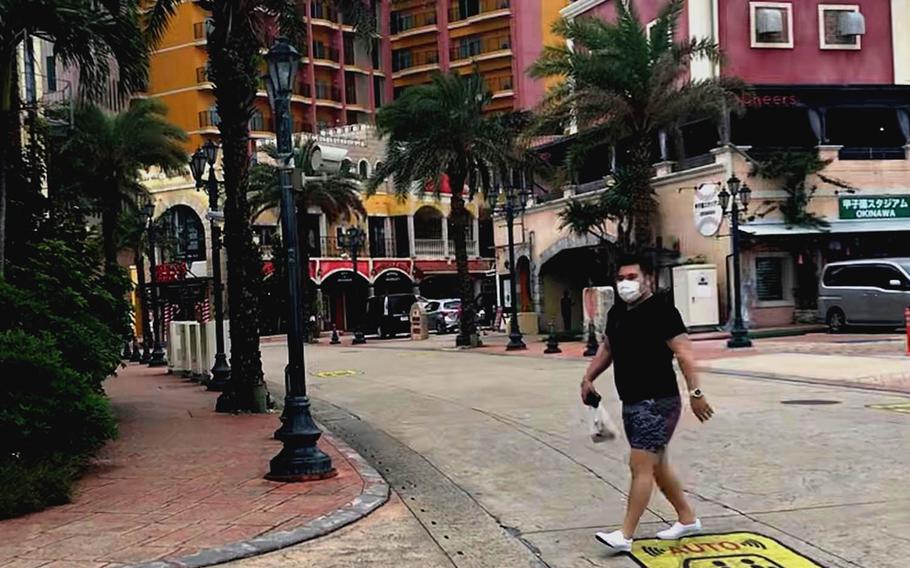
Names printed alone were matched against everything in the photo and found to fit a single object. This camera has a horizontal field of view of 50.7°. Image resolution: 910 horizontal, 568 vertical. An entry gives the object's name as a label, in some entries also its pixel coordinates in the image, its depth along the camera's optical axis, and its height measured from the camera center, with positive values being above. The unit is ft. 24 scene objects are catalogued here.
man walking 19.76 -2.17
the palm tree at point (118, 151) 100.22 +16.21
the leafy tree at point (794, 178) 100.58 +9.38
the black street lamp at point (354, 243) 130.00 +7.83
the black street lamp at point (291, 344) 29.27 -1.67
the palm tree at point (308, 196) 147.13 +15.03
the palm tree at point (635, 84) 88.22 +17.79
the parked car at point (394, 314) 145.28 -4.09
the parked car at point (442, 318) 151.84 -5.30
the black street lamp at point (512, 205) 95.96 +7.75
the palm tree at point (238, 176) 48.37 +6.00
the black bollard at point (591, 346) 81.80 -5.95
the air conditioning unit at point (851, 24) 114.11 +28.57
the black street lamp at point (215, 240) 62.13 +3.50
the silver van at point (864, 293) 84.58 -2.62
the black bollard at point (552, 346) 87.61 -6.16
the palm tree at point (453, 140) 101.24 +15.30
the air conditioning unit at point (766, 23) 111.96 +28.66
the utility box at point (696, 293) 98.63 -2.19
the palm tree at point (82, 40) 38.27 +11.41
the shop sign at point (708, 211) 97.04 +6.19
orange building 218.38 +51.84
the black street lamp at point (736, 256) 80.18 +1.18
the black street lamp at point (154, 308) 98.22 -1.14
